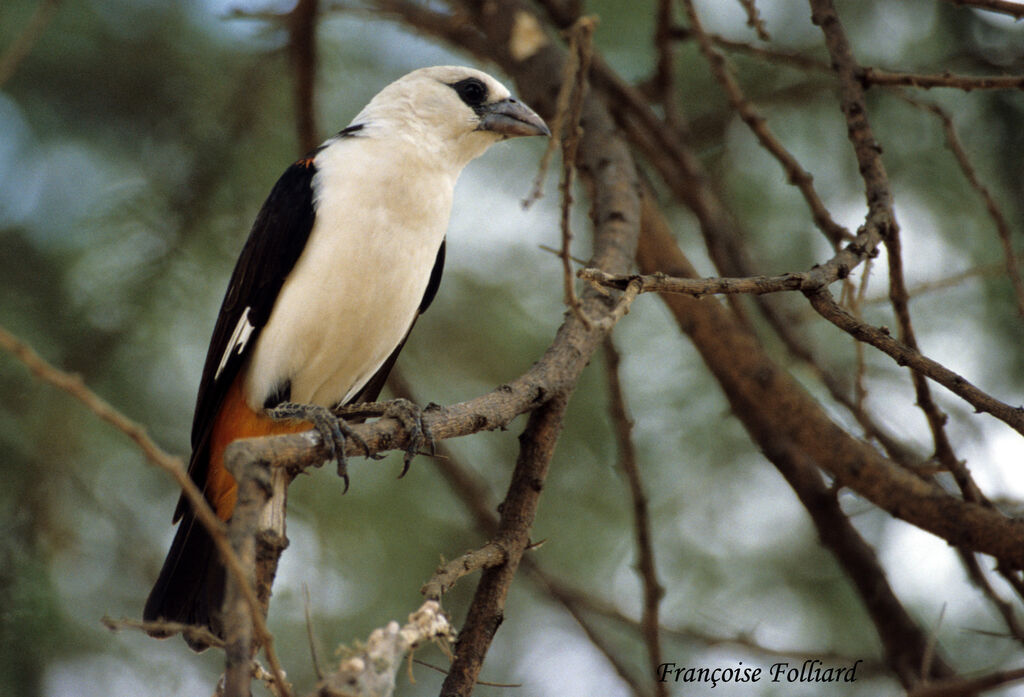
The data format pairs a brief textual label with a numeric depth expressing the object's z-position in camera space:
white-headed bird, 5.92
